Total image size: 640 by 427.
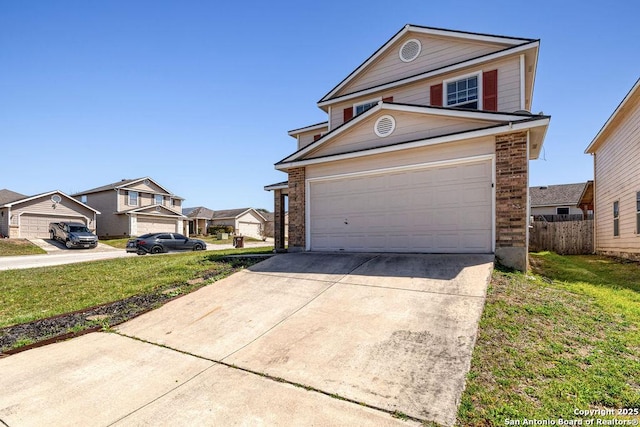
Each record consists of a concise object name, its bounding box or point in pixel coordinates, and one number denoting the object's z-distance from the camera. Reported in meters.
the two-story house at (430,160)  7.66
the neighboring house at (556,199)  28.20
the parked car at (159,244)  19.50
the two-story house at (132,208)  32.50
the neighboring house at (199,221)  45.31
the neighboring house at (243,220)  44.31
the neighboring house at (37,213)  26.89
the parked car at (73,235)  25.50
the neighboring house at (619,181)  11.38
